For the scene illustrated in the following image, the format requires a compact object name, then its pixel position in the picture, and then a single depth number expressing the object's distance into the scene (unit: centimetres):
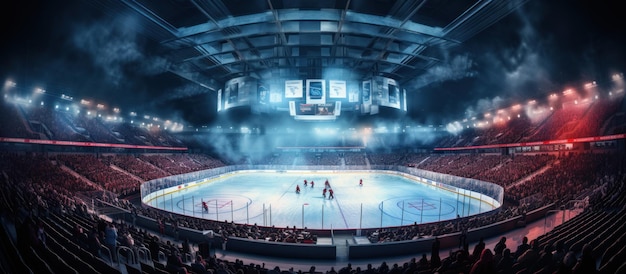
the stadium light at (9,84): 2191
